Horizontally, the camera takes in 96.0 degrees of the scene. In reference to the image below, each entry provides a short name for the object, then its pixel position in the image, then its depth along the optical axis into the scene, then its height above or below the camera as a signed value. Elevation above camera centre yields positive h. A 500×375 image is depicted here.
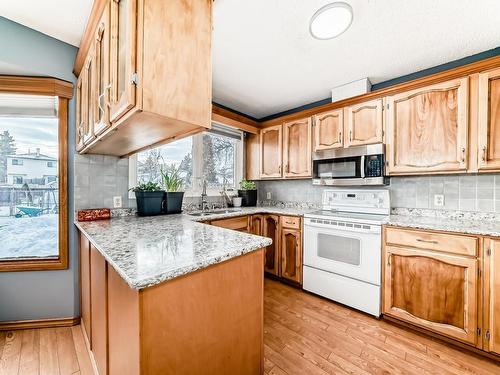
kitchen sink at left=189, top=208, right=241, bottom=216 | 2.66 -0.34
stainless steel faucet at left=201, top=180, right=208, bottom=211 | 2.90 -0.16
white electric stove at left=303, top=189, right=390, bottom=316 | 2.10 -0.66
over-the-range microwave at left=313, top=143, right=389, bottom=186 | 2.30 +0.21
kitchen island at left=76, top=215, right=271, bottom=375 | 0.76 -0.48
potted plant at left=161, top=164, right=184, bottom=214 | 2.29 -0.10
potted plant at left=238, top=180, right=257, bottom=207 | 3.43 -0.11
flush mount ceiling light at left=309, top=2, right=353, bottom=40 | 1.47 +1.14
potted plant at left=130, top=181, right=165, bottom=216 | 2.11 -0.13
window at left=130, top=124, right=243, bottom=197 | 2.52 +0.31
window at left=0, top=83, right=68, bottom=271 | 1.96 +0.02
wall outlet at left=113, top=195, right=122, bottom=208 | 2.14 -0.16
